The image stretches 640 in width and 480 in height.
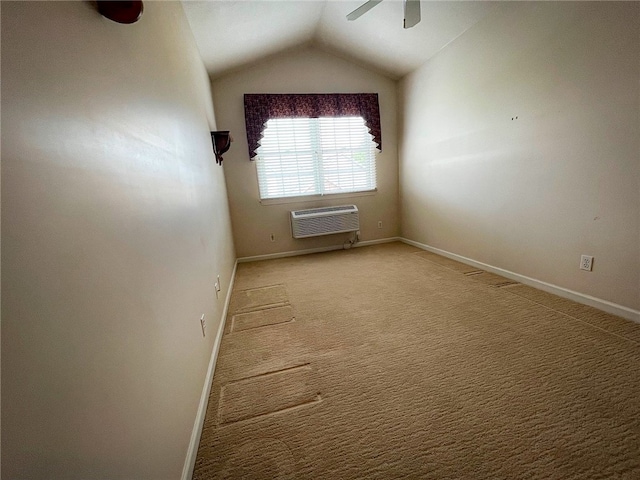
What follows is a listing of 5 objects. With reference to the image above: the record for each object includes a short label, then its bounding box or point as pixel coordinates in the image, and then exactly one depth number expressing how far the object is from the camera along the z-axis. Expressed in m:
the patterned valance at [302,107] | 3.60
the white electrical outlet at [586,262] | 2.02
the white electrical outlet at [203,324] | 1.51
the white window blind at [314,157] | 3.81
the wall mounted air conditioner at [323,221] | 3.95
